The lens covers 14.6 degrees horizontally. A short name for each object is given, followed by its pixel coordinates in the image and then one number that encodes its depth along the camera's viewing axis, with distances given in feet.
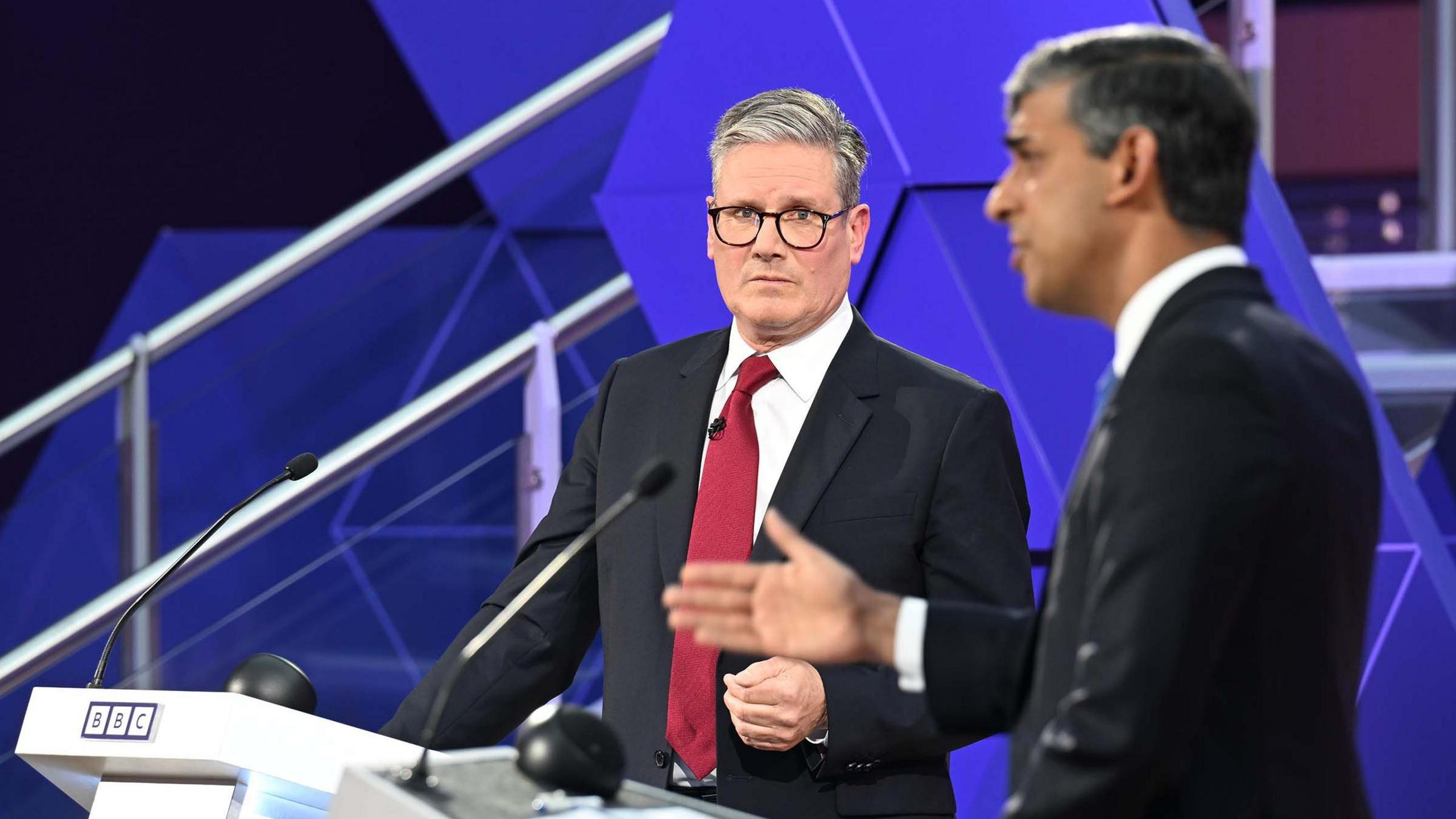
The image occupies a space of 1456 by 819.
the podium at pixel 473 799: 15.26
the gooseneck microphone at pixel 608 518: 15.74
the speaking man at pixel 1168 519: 15.09
